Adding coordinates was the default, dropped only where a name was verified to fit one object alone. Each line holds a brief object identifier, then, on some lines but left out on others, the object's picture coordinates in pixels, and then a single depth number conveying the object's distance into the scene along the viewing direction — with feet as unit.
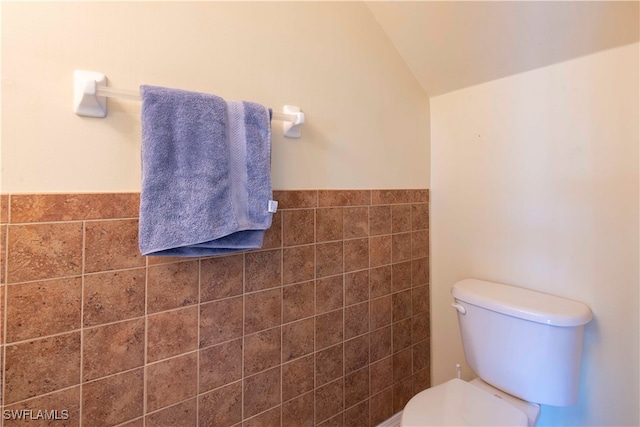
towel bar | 2.15
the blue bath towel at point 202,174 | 2.28
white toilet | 3.04
